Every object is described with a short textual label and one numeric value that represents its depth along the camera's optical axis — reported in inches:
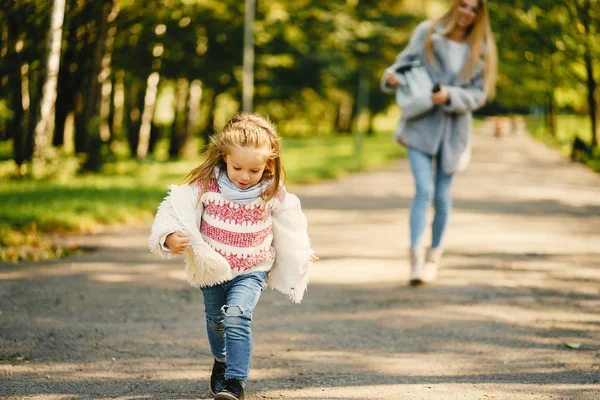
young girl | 122.6
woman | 222.4
